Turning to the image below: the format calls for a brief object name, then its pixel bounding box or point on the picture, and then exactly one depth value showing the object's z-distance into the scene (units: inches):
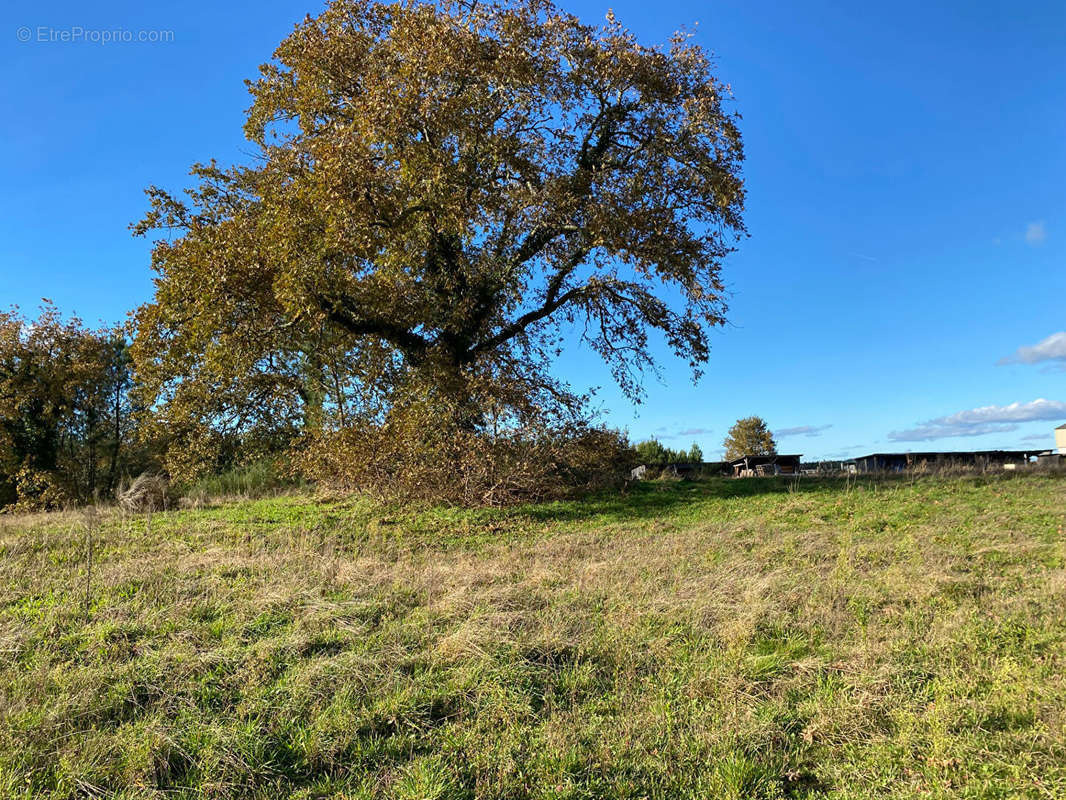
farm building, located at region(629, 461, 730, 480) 886.1
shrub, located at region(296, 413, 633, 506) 580.1
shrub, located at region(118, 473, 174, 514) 700.7
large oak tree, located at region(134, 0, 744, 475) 594.5
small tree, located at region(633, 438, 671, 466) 1336.1
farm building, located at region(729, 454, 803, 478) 1182.3
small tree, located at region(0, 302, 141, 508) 1093.1
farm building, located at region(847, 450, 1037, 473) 830.5
